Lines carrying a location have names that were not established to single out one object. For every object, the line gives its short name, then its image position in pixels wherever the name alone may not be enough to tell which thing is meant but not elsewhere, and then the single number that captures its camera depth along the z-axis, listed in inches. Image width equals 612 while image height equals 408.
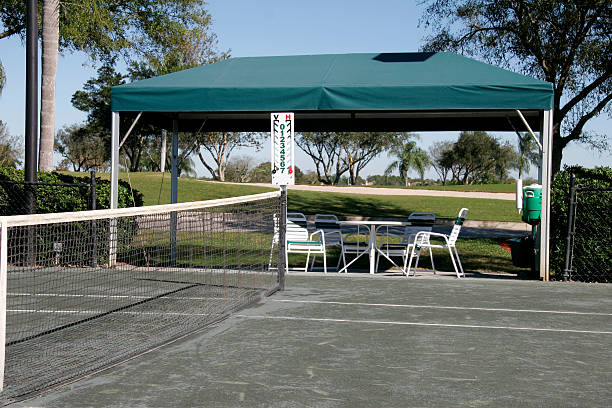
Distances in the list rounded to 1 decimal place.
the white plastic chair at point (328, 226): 462.0
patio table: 437.0
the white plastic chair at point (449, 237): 435.5
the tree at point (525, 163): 2651.3
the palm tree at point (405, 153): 2706.7
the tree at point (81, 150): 2556.6
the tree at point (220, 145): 2226.9
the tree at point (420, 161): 2716.5
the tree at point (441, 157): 3017.7
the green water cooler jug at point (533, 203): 422.6
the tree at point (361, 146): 2598.4
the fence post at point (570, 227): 398.6
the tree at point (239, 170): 2498.8
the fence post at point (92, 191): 465.6
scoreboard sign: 410.3
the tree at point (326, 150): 2659.9
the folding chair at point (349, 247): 462.8
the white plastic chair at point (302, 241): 454.9
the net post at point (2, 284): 157.0
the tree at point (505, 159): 2817.4
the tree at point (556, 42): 748.6
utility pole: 464.1
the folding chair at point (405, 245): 447.5
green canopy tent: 411.3
